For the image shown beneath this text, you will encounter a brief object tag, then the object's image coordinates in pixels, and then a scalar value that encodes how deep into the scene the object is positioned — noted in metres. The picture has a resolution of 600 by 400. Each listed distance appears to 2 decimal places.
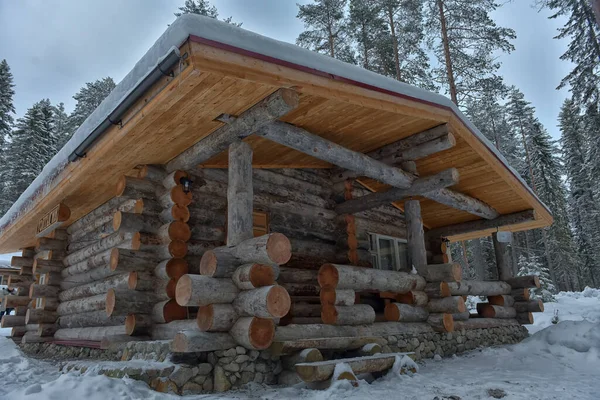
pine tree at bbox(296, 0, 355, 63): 22.59
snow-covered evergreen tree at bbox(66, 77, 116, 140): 31.75
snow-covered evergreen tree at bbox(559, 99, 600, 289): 34.44
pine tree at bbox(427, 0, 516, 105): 17.67
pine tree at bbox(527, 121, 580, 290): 32.22
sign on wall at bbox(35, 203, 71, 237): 9.61
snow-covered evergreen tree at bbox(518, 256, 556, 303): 22.19
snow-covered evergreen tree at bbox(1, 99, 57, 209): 28.08
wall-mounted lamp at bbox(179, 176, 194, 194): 7.29
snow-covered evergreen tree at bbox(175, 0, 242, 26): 24.97
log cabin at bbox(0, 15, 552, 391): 5.39
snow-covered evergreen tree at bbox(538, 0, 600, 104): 20.12
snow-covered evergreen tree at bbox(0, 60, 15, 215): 29.60
